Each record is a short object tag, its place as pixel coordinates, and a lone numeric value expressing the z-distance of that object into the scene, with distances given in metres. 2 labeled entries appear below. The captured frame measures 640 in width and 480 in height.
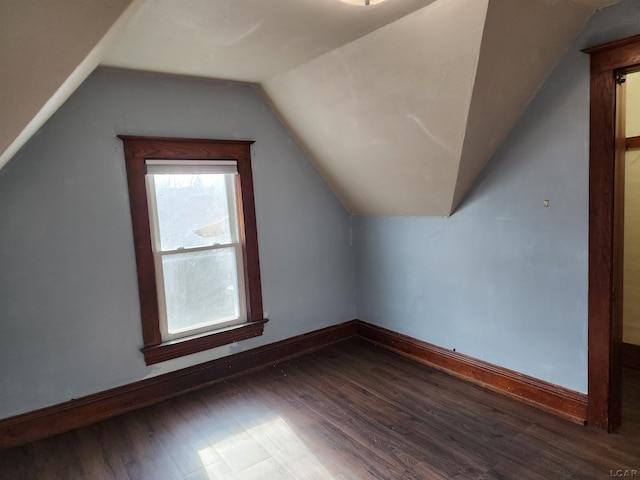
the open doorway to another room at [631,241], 2.85
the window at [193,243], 2.82
